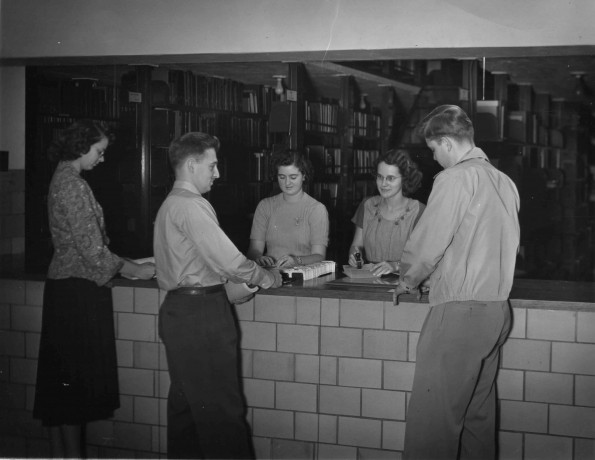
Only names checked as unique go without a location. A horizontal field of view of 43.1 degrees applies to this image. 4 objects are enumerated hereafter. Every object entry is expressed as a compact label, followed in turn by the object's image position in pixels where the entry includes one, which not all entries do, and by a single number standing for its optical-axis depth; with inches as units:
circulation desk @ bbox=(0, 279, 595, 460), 132.9
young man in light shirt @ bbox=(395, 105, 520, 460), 120.4
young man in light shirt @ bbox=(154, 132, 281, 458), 128.6
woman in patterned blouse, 140.6
